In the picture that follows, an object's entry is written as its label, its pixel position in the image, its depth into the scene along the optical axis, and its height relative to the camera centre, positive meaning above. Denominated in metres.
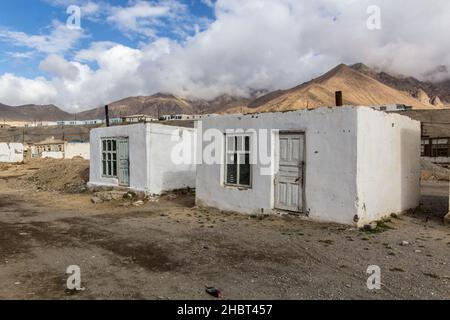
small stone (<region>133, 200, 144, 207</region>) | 12.49 -1.70
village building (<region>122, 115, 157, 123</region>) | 82.44 +8.26
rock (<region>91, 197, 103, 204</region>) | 13.06 -1.64
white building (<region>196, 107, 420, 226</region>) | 8.28 -0.32
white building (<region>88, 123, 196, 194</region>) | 13.85 -0.14
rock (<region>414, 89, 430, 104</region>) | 112.88 +17.46
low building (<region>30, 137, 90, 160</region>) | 40.06 +0.59
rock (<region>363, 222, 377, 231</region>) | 8.10 -1.66
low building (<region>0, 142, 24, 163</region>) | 37.20 +0.18
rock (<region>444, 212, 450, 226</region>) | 8.64 -1.59
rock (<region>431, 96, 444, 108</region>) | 109.38 +15.09
